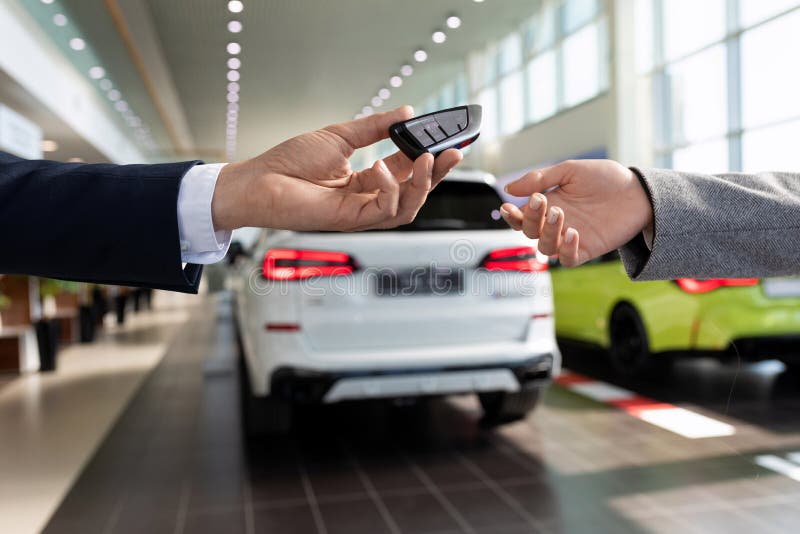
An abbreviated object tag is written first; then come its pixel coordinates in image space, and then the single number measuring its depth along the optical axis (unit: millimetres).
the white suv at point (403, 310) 2553
